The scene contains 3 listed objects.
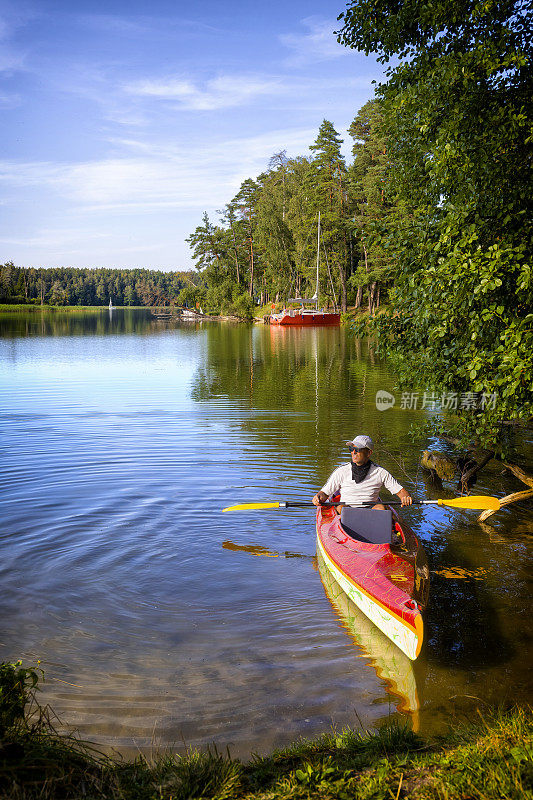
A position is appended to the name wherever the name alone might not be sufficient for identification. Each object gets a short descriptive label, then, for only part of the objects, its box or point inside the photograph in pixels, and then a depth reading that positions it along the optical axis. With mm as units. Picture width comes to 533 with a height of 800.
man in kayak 8633
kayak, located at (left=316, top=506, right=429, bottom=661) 5996
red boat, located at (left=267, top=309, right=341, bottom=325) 67938
